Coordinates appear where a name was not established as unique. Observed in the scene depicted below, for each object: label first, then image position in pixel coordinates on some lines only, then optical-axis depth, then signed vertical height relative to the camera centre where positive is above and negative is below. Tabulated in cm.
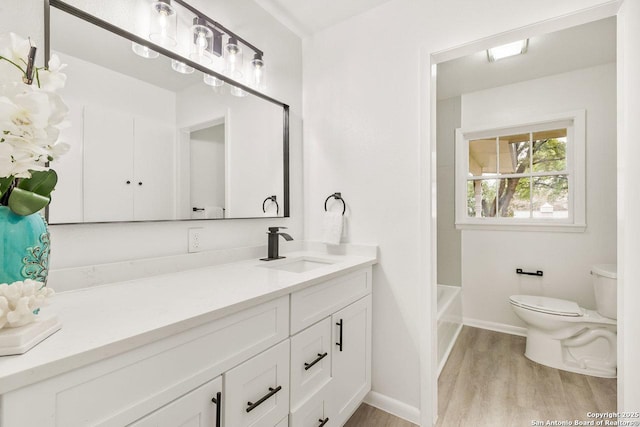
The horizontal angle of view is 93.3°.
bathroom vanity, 61 -38
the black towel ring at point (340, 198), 194 +9
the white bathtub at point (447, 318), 233 -92
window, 263 +36
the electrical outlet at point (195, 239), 146 -14
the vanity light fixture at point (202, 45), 129 +82
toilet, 214 -87
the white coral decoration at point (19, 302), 57 -17
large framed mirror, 108 +35
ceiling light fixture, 217 +121
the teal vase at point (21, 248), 63 -8
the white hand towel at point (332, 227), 189 -10
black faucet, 175 -17
